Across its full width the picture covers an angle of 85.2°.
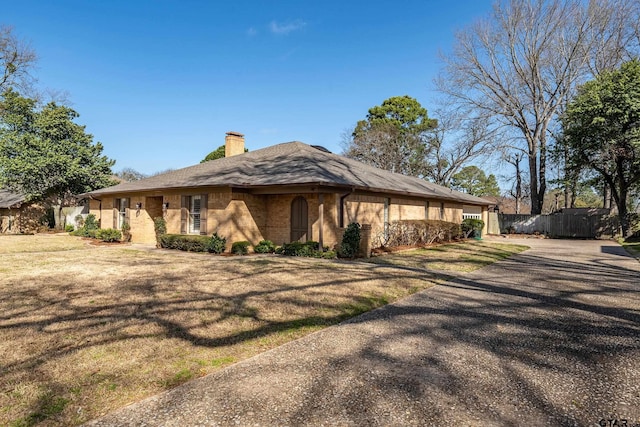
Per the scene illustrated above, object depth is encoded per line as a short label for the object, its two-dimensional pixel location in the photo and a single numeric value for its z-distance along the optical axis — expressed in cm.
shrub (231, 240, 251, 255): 1270
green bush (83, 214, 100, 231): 2002
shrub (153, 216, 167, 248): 1532
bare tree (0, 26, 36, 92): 2089
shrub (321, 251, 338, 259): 1164
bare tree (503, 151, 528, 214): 3529
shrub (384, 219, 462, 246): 1479
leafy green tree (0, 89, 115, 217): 2123
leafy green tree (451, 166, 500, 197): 4925
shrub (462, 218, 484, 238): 2098
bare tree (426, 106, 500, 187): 3206
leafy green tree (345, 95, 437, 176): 3509
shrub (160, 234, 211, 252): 1296
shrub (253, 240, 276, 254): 1311
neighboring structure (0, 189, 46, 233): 2509
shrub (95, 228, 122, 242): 1697
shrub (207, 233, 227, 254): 1267
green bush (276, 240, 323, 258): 1190
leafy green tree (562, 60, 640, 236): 1847
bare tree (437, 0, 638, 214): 2434
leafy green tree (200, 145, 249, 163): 3644
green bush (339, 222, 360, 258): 1172
